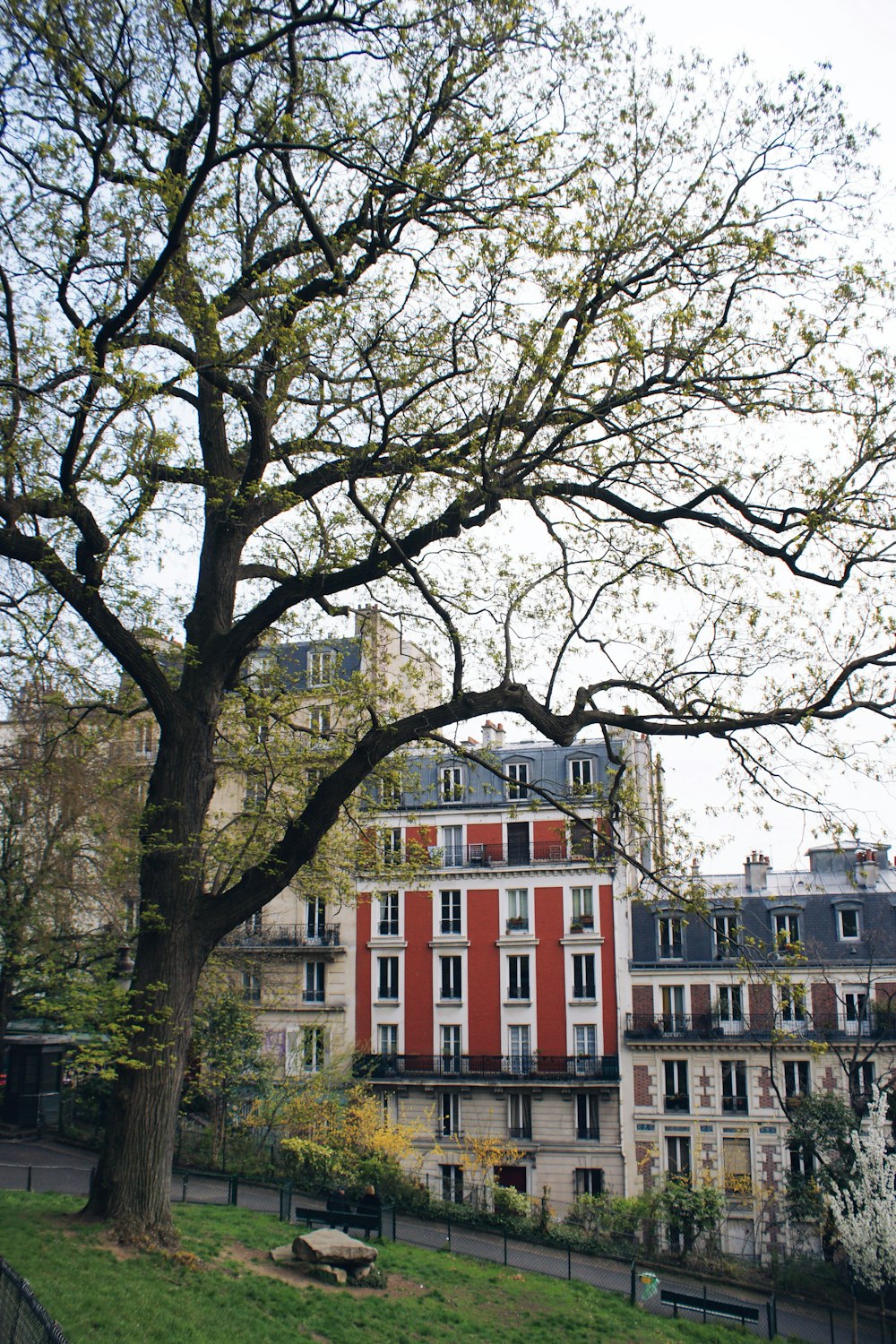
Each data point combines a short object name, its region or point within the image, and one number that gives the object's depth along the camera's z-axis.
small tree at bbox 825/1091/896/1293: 22.55
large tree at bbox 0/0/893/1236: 11.72
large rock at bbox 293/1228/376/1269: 15.00
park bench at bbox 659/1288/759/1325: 18.83
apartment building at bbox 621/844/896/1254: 31.06
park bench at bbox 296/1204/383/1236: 18.59
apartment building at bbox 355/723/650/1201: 33.16
